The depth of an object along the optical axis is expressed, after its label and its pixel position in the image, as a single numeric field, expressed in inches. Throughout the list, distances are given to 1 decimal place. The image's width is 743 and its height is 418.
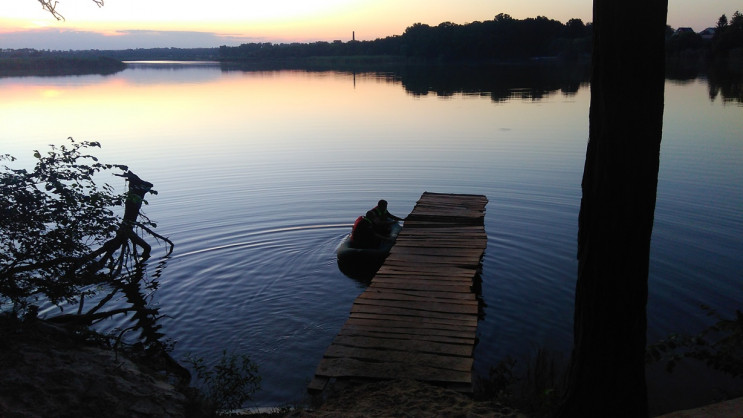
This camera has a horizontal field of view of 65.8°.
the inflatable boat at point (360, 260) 463.5
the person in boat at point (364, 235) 472.1
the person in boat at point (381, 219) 502.3
